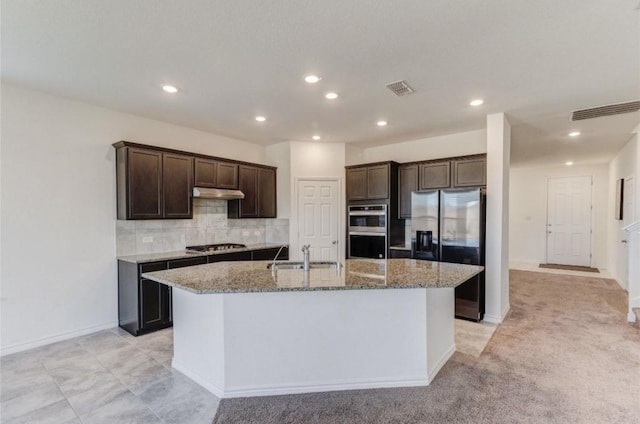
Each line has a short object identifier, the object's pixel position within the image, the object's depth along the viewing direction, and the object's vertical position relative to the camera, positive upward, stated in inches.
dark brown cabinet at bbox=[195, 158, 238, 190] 176.9 +20.1
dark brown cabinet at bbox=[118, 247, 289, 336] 142.5 -41.5
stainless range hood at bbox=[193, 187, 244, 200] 172.9 +8.6
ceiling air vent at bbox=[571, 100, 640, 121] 143.9 +46.4
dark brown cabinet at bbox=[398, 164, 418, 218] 199.8 +14.6
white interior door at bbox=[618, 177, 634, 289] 214.8 -7.2
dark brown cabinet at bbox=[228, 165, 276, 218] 202.4 +10.0
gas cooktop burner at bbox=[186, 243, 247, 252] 179.7 -22.5
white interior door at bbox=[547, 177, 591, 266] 310.0 -11.6
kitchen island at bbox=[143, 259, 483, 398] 94.7 -37.6
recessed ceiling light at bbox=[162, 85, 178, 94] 125.9 +48.0
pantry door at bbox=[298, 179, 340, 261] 219.1 -5.7
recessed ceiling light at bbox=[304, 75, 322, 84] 117.1 +48.4
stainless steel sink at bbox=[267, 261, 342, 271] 118.9 -21.3
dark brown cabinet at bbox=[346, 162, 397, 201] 203.0 +18.0
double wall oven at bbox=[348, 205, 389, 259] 201.6 -14.4
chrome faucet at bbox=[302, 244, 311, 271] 109.1 -16.8
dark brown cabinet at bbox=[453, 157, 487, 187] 172.9 +20.4
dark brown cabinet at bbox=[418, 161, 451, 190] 185.8 +20.1
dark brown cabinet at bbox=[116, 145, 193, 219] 149.1 +12.3
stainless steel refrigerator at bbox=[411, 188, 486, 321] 159.3 -12.8
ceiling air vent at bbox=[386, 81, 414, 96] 123.0 +48.0
